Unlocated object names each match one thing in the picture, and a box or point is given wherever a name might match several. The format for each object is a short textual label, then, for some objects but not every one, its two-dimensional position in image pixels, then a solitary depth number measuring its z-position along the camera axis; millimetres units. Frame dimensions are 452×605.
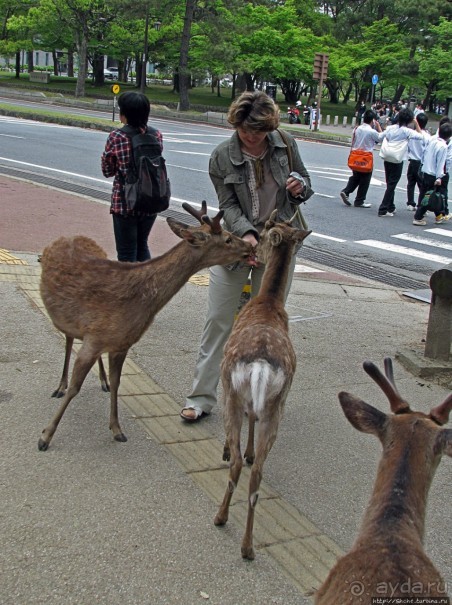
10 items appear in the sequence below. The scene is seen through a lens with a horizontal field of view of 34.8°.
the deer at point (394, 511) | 2328
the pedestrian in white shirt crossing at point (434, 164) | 13453
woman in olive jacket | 4754
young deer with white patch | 3682
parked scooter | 44722
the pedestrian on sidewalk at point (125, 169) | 5969
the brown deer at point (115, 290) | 4461
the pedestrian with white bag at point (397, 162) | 14336
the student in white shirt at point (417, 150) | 14547
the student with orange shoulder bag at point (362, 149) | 14942
